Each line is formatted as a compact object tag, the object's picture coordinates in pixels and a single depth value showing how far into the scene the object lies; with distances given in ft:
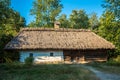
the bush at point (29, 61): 30.11
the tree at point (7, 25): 28.81
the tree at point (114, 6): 35.49
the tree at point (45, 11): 61.43
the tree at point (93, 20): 79.01
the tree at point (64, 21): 68.65
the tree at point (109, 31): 46.10
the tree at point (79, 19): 71.68
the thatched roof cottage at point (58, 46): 38.33
